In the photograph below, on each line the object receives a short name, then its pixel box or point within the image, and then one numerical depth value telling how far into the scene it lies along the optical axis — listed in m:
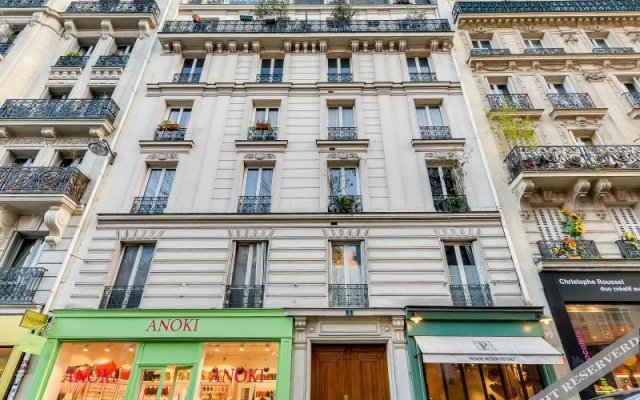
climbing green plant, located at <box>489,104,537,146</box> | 10.68
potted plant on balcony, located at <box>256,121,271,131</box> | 11.36
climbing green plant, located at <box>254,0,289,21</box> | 14.79
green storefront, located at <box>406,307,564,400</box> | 6.95
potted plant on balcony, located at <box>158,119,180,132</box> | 11.30
